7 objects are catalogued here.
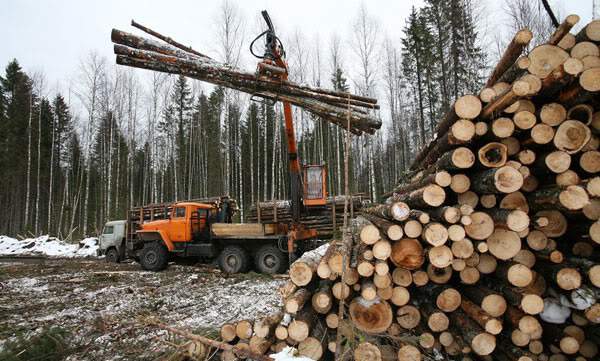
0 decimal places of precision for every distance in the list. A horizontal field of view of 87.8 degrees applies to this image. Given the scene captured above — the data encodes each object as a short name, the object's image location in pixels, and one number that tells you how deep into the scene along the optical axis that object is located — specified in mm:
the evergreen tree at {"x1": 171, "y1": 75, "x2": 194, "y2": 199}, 27422
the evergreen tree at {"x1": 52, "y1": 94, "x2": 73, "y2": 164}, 30594
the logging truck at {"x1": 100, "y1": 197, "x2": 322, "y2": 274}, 9570
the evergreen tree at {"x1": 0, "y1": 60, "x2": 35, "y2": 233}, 27234
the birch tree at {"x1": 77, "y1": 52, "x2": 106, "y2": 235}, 23172
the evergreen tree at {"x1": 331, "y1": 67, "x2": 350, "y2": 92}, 23812
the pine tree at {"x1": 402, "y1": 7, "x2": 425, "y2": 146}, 20750
